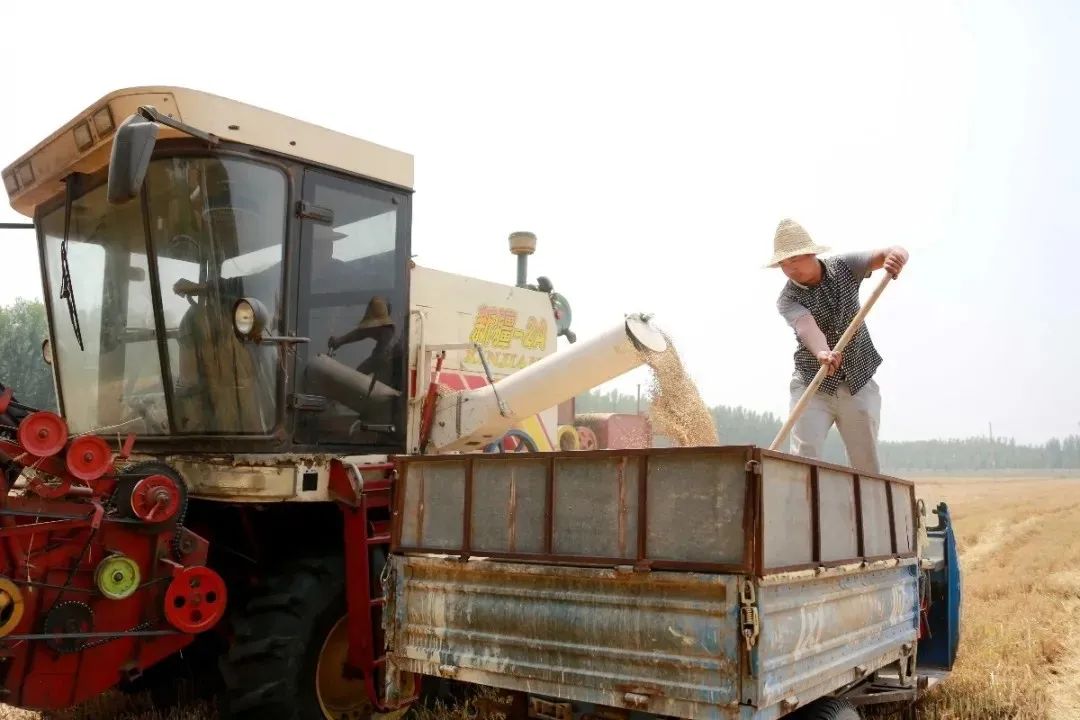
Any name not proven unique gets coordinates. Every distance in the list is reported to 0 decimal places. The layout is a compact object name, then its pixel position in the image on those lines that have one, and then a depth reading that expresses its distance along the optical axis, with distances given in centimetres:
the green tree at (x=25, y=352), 2992
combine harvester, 283
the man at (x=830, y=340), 451
